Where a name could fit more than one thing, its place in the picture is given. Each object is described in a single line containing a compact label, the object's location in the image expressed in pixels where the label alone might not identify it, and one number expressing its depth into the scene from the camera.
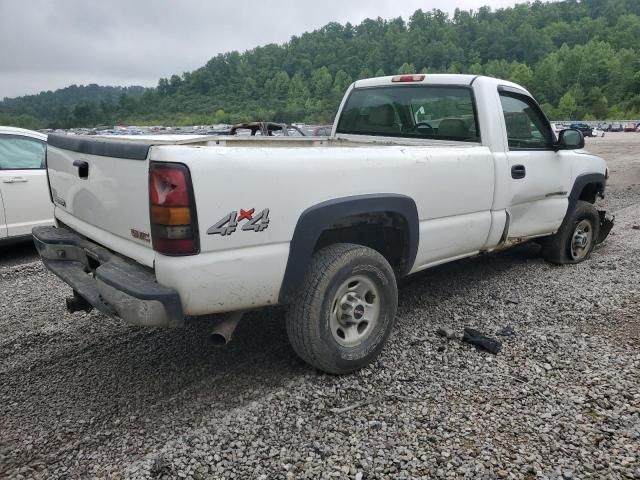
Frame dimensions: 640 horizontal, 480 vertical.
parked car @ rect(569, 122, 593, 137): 49.52
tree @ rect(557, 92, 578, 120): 102.19
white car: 5.70
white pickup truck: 2.44
